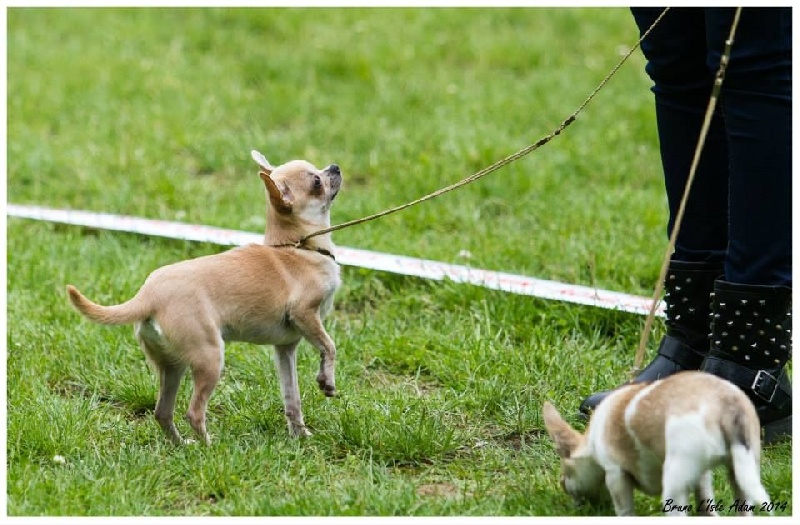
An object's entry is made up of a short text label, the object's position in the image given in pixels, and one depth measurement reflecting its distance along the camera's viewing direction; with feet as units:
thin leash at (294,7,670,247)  23.67
